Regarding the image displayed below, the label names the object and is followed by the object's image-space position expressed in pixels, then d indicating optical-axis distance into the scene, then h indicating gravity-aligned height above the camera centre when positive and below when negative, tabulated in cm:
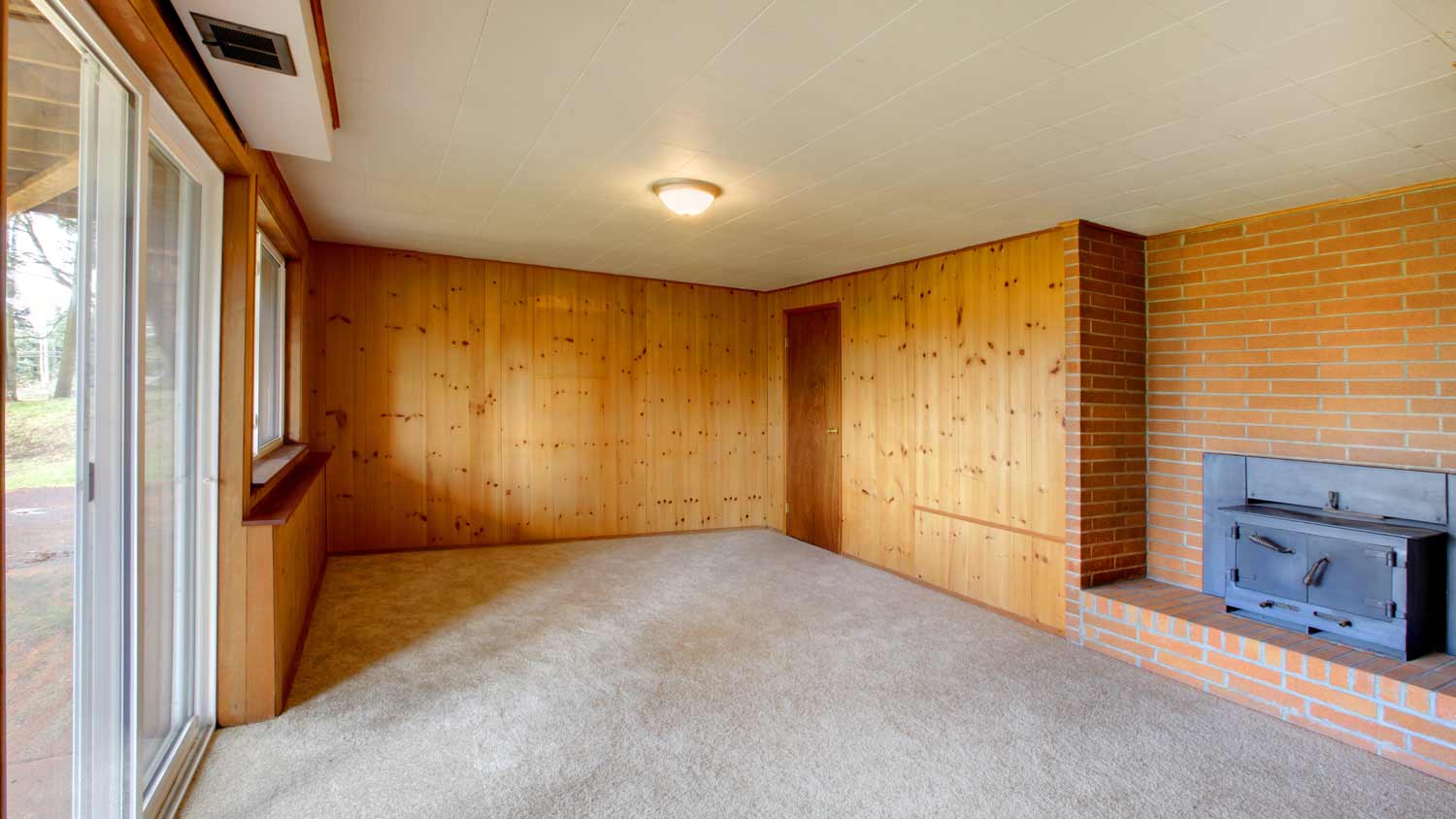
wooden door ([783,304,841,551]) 565 -10
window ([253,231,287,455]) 378 +40
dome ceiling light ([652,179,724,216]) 312 +104
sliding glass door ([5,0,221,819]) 130 -3
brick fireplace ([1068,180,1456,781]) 263 +8
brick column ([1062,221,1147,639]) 359 +5
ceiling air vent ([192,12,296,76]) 174 +100
